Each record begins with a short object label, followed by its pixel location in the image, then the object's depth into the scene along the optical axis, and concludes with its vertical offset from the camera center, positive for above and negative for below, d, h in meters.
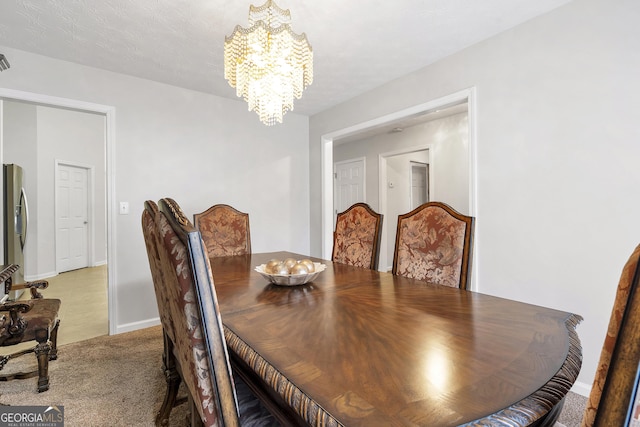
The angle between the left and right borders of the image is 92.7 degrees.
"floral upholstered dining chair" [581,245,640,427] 0.37 -0.19
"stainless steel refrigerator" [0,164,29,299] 3.64 -0.06
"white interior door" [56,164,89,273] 5.41 -0.08
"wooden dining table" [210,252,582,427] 0.56 -0.35
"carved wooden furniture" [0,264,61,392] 1.67 -0.64
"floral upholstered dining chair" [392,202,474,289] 1.59 -0.19
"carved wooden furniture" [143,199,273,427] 0.64 -0.23
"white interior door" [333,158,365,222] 5.22 +0.51
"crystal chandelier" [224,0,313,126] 1.61 +0.84
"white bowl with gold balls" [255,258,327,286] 1.43 -0.29
